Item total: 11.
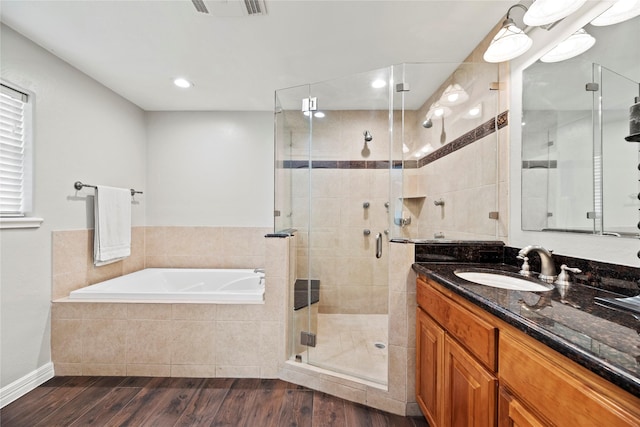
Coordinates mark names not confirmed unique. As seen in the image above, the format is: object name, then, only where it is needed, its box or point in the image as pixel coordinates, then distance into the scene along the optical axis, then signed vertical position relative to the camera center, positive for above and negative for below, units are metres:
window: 1.79 +0.38
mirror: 1.02 +0.33
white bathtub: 2.07 -0.67
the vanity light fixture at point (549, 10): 1.07 +0.84
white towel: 2.44 -0.13
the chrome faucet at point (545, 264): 1.24 -0.23
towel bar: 2.26 +0.23
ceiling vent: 1.51 +1.18
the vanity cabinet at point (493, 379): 0.59 -0.49
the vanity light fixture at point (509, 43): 1.32 +0.85
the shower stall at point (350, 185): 1.99 +0.23
